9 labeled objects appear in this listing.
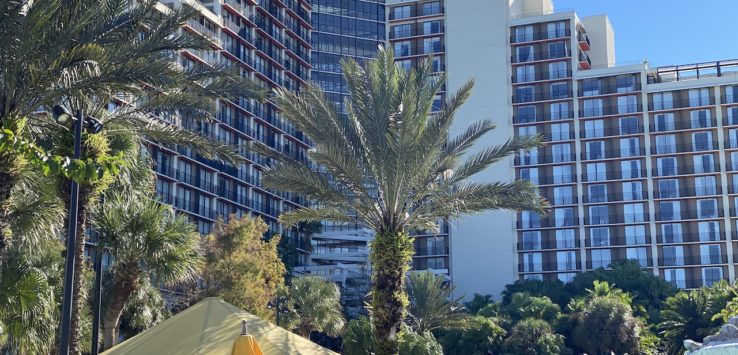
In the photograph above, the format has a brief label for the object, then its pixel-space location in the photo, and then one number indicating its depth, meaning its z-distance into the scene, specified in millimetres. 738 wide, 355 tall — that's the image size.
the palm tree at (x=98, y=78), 17750
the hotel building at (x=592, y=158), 89562
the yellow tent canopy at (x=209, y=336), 18516
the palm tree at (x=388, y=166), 25797
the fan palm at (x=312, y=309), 51100
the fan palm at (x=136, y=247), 27688
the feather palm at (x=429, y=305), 59719
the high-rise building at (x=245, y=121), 78812
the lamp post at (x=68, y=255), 16141
